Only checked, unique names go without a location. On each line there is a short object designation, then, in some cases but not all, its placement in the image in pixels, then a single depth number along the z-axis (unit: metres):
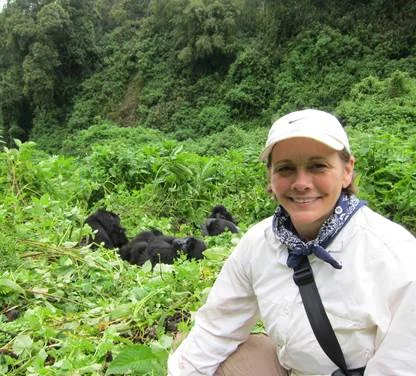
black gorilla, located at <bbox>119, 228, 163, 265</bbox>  3.71
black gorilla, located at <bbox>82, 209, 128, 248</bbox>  4.11
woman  1.35
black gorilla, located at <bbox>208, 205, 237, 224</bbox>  4.83
